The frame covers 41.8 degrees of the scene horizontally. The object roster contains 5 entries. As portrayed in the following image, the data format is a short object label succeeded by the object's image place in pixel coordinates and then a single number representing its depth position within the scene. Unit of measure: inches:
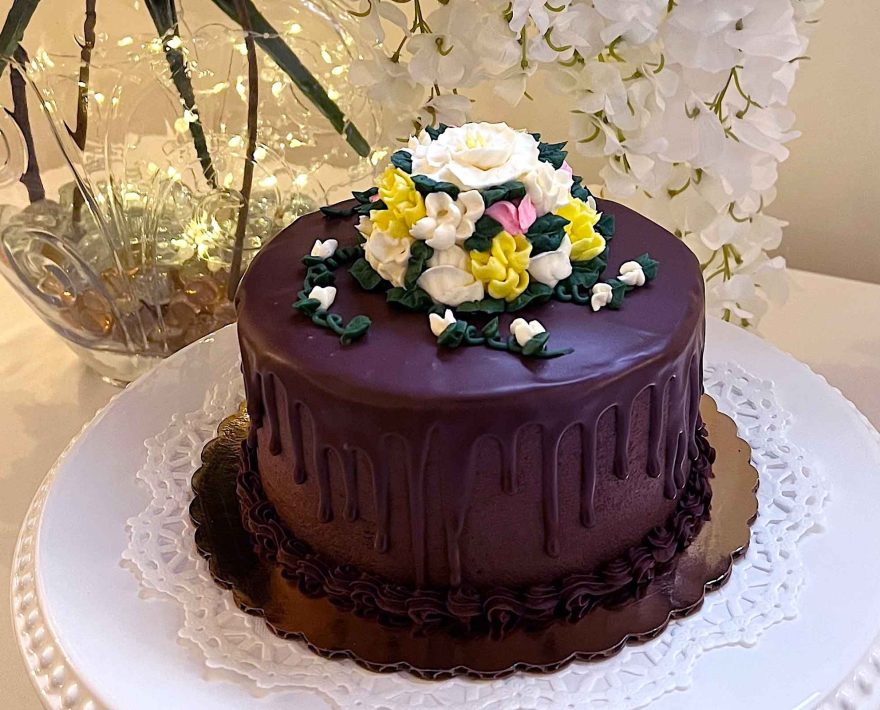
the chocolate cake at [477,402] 15.5
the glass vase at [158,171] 20.7
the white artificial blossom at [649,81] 17.0
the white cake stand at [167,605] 15.2
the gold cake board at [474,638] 15.9
